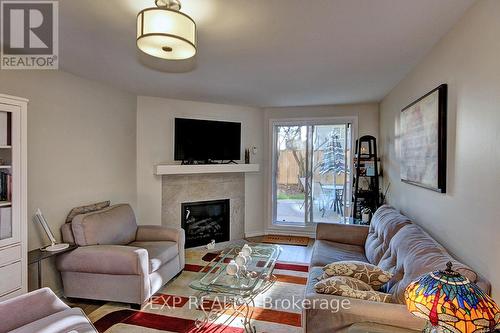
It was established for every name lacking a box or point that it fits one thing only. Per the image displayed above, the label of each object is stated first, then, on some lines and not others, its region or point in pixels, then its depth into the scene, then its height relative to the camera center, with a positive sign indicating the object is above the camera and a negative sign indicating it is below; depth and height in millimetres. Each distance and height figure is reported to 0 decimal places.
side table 2458 -819
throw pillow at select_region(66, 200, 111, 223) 3154 -529
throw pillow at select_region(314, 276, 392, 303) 1694 -751
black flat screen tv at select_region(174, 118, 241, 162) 4453 +375
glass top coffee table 2197 -947
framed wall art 2135 +214
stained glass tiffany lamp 1081 -545
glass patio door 5066 -137
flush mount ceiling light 1583 +751
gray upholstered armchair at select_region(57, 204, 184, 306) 2648 -957
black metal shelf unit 4246 -167
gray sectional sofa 1528 -772
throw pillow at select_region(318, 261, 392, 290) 2016 -766
